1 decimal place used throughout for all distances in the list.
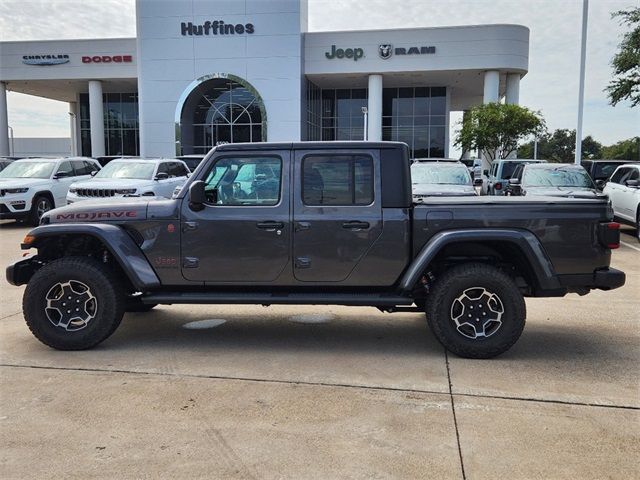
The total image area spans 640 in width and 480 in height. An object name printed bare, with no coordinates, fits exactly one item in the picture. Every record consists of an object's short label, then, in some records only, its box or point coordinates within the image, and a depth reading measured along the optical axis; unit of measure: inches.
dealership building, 1317.7
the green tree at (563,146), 3339.1
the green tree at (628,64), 783.1
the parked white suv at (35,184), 575.2
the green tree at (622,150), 2452.6
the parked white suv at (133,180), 535.8
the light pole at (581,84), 824.3
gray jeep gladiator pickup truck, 192.9
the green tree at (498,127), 1101.7
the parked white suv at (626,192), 500.1
